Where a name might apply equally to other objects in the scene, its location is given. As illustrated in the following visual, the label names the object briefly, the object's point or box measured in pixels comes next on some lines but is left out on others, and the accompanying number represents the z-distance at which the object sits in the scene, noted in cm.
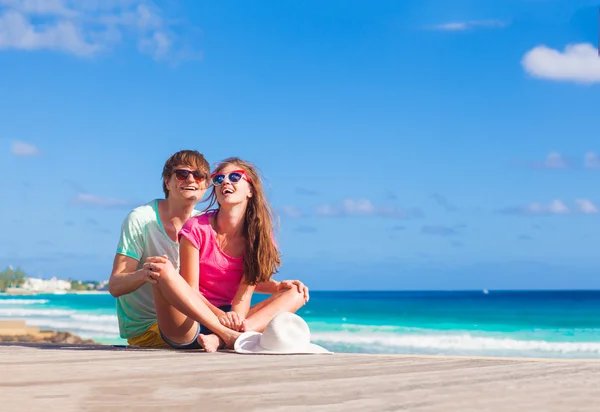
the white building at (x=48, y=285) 10781
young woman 457
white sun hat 443
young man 489
